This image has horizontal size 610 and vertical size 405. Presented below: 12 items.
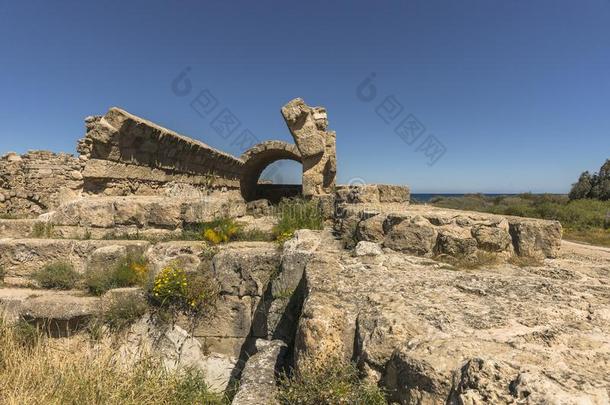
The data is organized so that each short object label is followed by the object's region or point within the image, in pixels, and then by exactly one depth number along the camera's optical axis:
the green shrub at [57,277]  3.97
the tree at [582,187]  22.61
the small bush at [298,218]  4.97
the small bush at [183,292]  3.68
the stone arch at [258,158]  11.49
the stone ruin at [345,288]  1.67
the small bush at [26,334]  3.35
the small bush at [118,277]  3.84
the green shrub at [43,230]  4.55
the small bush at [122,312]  3.57
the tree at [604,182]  21.30
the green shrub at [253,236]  4.77
